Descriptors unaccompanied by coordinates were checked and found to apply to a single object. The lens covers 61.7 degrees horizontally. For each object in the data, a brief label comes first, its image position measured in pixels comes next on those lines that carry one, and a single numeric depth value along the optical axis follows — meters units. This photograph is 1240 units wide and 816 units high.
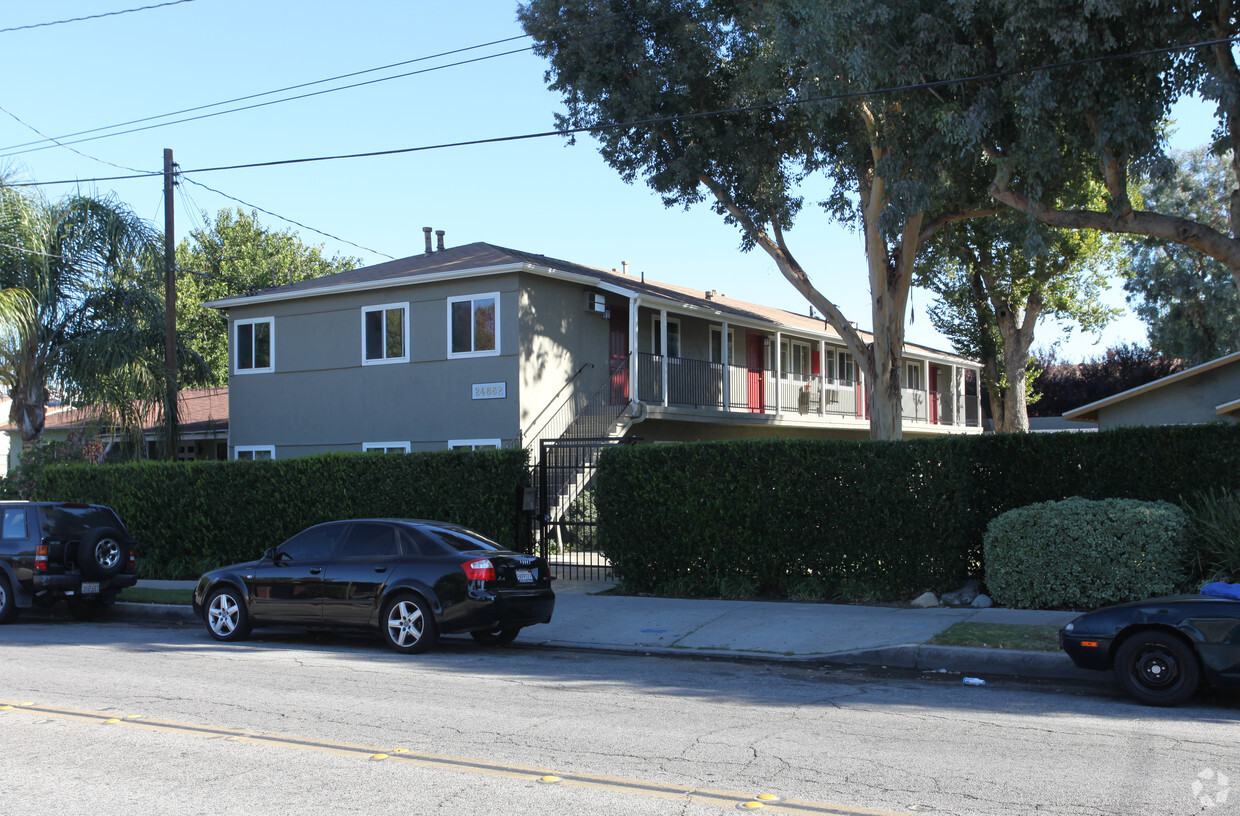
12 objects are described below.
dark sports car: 7.91
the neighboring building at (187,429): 24.06
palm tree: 22.16
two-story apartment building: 21.70
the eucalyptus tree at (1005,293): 29.11
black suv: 13.83
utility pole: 21.34
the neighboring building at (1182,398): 22.19
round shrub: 11.83
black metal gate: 16.17
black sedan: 10.86
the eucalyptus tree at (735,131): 19.66
